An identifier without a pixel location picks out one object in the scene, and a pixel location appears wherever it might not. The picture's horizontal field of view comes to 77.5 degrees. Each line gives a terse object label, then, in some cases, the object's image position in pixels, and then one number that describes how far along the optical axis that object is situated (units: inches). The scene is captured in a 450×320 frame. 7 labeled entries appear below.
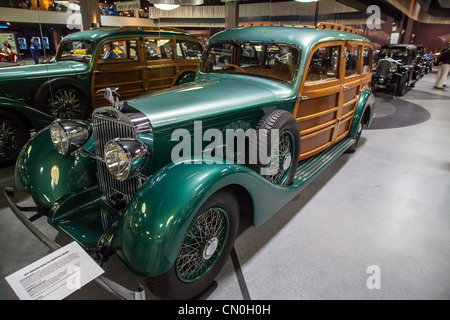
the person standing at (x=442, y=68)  378.6
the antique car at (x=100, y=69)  163.5
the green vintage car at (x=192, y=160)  58.8
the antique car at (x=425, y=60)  486.3
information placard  48.4
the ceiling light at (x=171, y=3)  187.8
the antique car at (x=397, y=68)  353.1
